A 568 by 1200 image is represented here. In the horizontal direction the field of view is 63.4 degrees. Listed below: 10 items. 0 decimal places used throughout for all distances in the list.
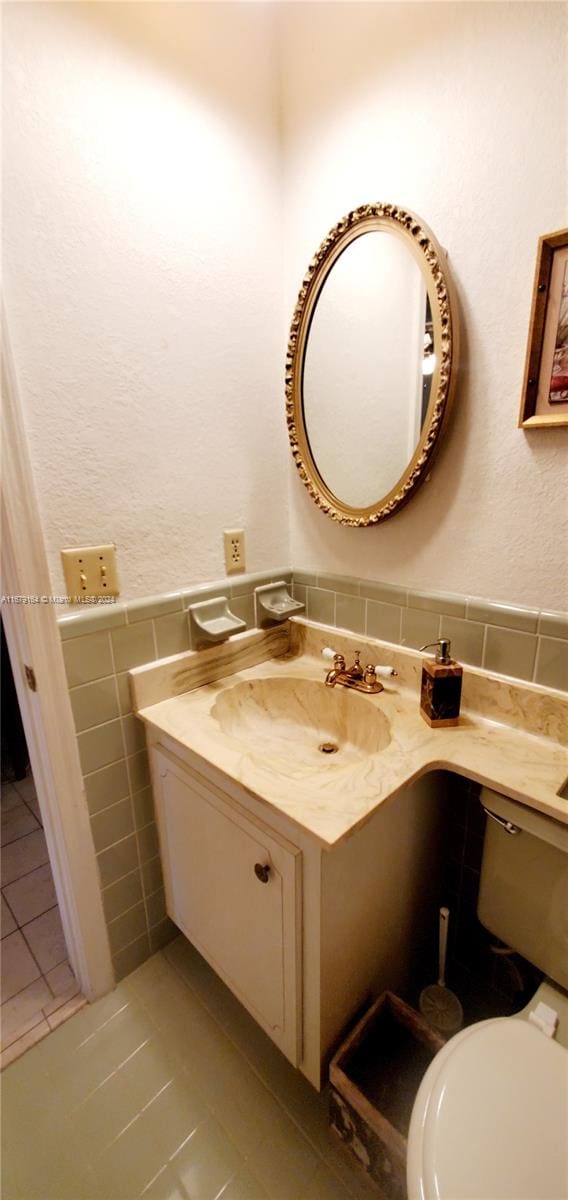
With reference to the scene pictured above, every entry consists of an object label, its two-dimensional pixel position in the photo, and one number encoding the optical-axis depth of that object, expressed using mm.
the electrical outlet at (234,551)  1220
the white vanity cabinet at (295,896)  807
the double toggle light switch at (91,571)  937
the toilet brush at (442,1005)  1062
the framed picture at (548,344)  760
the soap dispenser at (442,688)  933
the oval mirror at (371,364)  919
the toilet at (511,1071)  600
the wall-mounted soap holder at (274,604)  1273
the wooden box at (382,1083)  804
